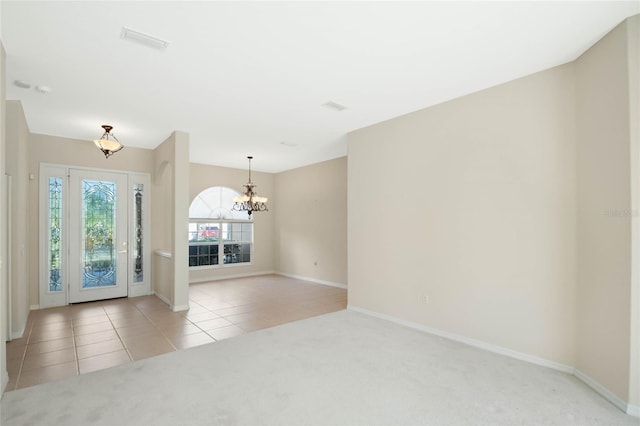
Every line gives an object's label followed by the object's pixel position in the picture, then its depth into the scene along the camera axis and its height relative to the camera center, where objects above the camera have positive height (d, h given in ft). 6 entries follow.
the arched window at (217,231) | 26.43 -1.54
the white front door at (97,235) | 18.70 -1.32
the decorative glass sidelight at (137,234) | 20.67 -1.33
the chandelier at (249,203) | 25.02 +0.92
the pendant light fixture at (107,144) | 14.83 +3.26
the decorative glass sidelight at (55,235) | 18.01 -1.22
